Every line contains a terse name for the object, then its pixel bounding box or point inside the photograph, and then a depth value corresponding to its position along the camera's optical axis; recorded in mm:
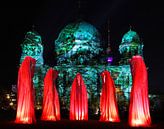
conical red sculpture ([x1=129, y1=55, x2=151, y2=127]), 19109
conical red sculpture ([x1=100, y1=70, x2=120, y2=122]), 23750
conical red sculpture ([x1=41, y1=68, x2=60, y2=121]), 24062
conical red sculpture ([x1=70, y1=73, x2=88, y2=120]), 26062
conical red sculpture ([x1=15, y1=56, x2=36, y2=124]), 20219
